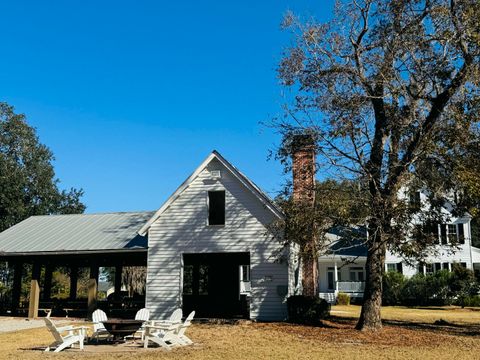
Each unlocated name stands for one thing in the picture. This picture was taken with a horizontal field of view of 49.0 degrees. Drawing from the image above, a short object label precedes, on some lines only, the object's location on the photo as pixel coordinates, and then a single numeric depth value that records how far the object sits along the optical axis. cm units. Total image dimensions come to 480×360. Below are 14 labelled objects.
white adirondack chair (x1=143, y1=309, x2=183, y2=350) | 1501
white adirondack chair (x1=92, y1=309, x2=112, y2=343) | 1609
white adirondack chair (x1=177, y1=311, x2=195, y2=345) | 1564
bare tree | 1820
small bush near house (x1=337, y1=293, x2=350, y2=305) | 3853
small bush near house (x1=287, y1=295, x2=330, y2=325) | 2133
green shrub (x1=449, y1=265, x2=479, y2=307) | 3656
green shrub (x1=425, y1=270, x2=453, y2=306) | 3697
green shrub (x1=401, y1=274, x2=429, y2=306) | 3738
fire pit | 1498
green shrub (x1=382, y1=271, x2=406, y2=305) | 3791
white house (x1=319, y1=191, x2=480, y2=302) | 4088
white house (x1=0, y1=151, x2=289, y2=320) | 2253
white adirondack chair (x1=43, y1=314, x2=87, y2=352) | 1423
